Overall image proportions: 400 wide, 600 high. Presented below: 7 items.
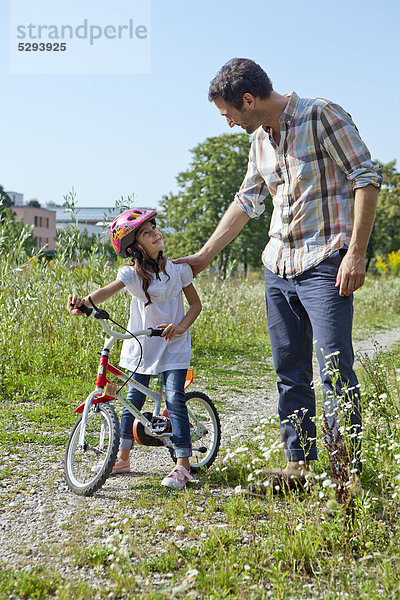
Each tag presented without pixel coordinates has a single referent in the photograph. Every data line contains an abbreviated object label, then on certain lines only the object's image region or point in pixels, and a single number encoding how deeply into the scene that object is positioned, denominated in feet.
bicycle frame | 11.62
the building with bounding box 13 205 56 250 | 238.68
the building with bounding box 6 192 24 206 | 282.54
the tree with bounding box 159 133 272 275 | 105.40
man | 9.89
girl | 12.12
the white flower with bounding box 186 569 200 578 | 7.57
